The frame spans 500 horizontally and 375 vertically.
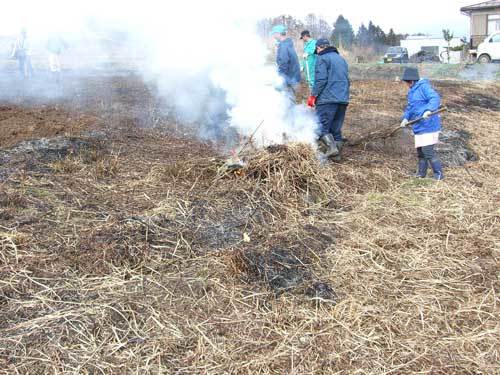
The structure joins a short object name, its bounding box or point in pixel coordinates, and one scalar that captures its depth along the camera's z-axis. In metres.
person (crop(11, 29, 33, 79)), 11.73
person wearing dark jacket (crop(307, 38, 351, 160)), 6.50
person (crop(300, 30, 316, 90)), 8.42
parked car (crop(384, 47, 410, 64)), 30.38
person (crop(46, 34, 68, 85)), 11.39
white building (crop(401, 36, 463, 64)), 39.01
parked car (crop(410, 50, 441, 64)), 31.13
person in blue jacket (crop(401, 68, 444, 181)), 6.02
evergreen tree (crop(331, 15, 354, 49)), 35.00
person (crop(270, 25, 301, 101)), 7.79
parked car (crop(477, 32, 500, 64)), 24.25
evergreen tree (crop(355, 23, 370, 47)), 42.18
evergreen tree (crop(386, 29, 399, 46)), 46.62
